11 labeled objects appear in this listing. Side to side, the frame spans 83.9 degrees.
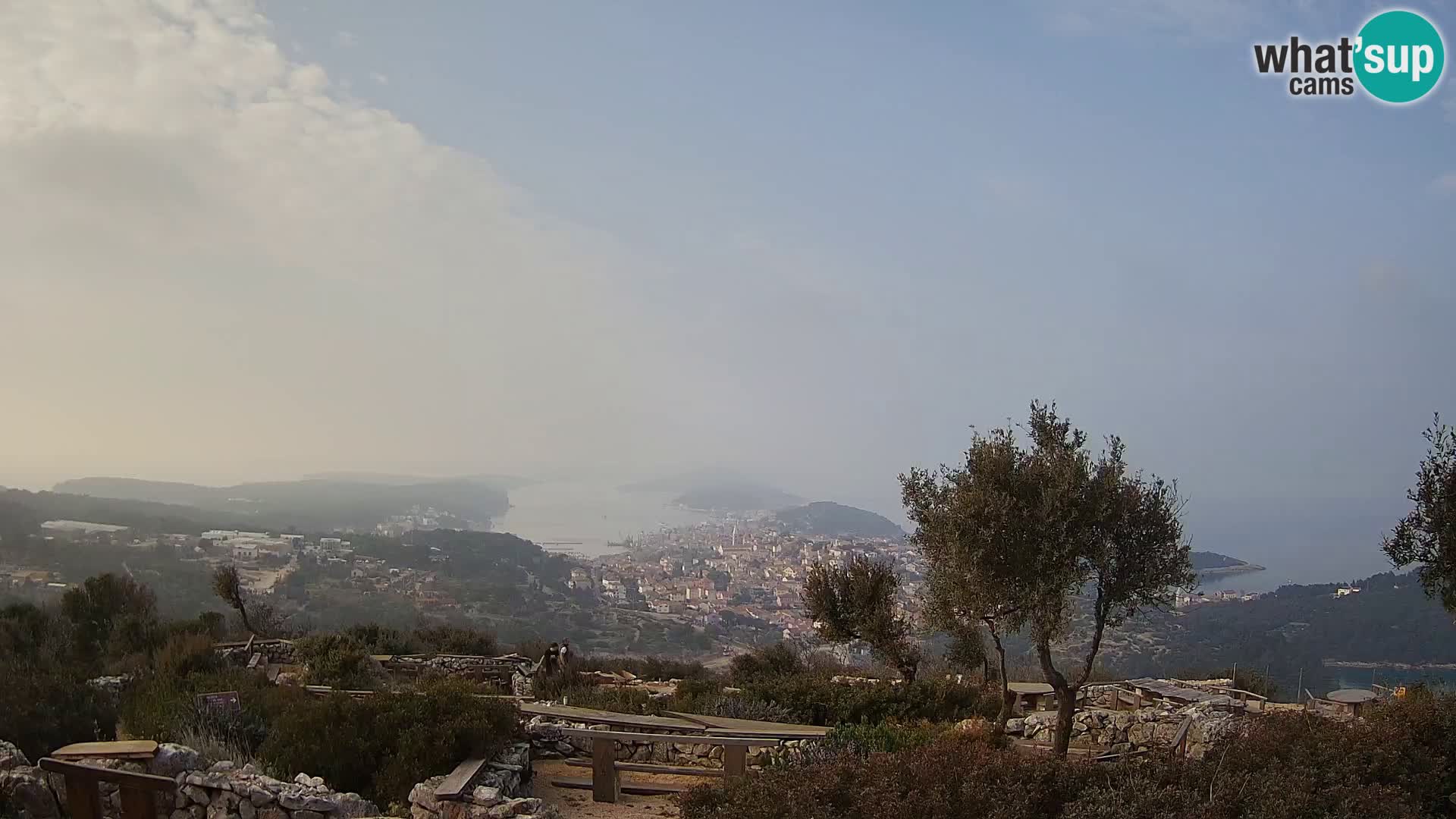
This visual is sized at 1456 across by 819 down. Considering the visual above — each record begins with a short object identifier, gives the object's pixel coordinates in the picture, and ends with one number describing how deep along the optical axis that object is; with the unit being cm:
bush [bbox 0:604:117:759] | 923
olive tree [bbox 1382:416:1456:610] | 1144
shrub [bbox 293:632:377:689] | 1462
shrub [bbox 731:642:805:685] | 1862
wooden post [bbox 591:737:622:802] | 991
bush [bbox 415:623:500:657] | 2092
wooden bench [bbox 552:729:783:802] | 969
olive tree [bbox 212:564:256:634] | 2128
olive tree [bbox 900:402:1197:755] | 1049
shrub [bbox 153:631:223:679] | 1340
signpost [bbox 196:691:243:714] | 998
